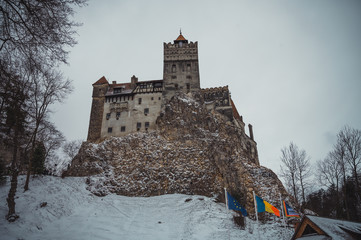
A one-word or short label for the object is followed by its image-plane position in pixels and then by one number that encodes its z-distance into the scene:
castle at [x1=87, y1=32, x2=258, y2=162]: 39.00
